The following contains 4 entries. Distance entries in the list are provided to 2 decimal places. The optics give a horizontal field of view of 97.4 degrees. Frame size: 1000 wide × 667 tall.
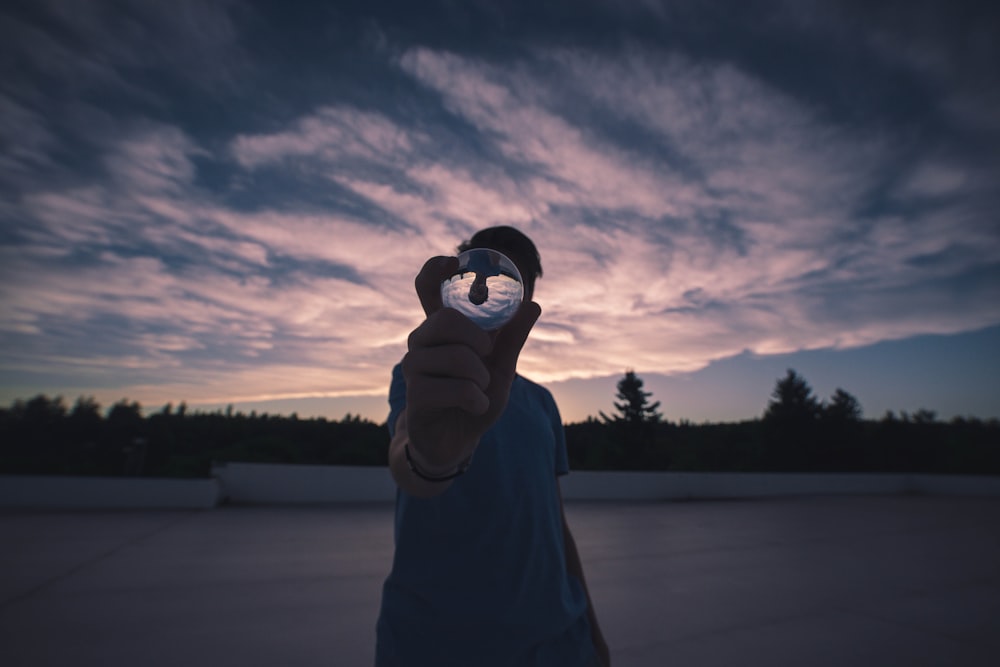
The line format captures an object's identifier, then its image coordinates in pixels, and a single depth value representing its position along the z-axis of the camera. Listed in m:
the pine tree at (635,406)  43.94
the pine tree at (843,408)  42.44
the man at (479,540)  0.87
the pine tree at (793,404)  43.47
